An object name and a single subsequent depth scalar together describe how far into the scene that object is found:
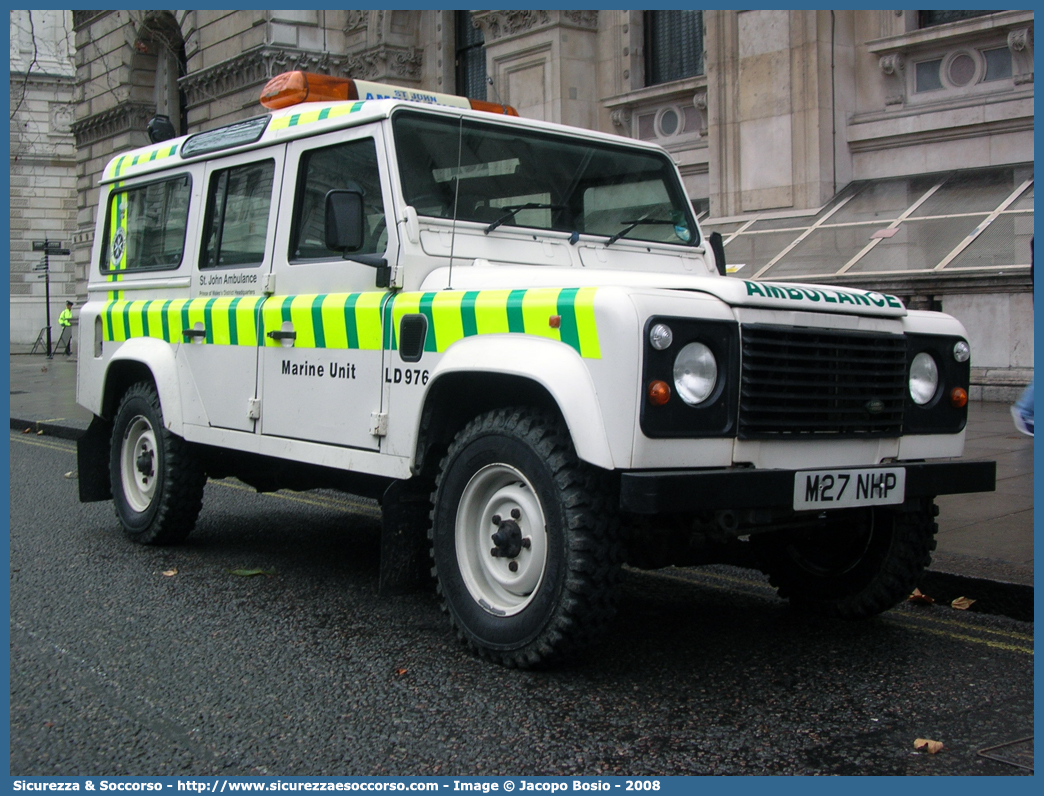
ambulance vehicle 4.04
